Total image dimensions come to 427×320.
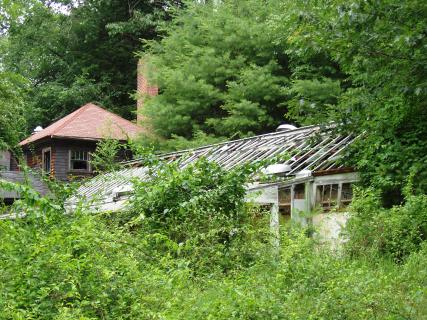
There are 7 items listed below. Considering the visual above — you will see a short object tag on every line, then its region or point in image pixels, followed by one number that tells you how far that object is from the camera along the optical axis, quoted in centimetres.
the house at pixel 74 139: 2988
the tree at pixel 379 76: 981
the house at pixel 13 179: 2531
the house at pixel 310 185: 1348
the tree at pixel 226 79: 2323
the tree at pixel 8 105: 1856
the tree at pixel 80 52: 3506
